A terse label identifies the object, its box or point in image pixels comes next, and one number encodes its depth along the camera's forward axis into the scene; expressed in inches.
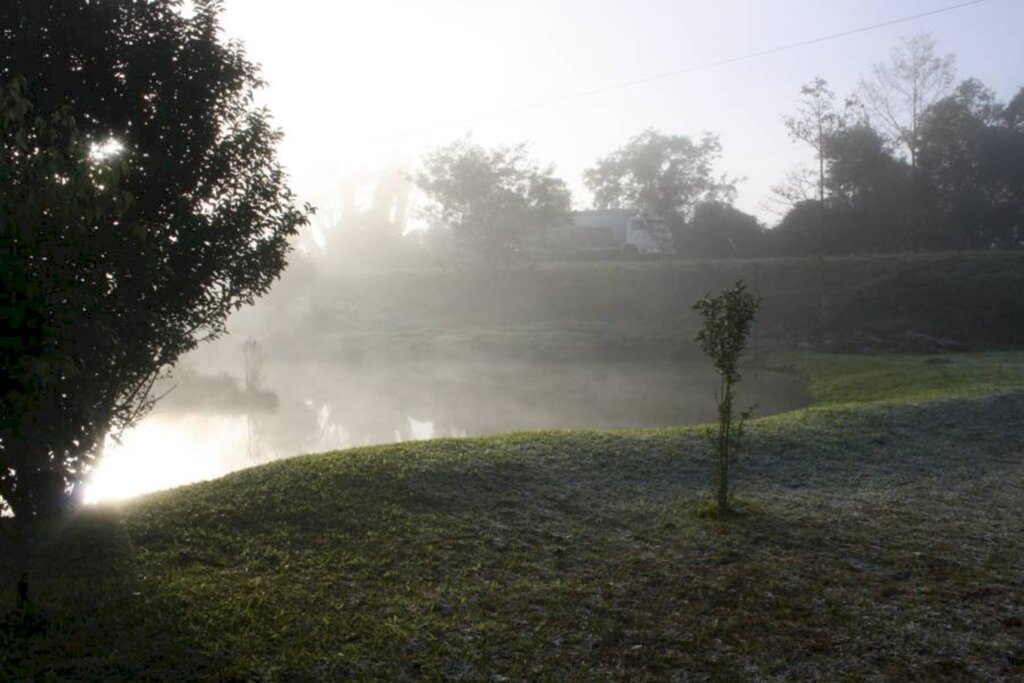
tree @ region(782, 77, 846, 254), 1378.0
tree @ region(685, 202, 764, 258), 1802.4
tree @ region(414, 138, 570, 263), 1808.6
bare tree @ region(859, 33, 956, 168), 1776.7
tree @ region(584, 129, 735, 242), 2249.0
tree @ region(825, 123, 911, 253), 1642.5
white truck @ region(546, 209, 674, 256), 1985.7
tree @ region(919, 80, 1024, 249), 1593.3
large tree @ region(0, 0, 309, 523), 238.7
